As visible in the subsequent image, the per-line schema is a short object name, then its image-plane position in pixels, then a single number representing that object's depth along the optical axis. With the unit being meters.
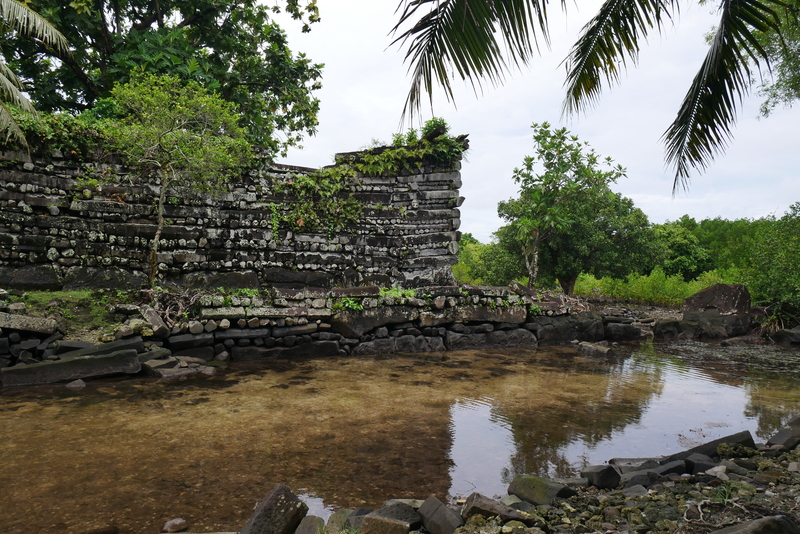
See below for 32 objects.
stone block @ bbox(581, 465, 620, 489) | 3.36
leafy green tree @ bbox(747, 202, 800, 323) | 13.21
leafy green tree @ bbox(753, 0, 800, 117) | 8.98
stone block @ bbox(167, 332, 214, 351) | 7.72
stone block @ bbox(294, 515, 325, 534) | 2.67
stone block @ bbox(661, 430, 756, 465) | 3.93
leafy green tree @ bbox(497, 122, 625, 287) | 16.36
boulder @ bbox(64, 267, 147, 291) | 9.73
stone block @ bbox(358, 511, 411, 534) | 2.51
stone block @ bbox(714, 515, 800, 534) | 1.92
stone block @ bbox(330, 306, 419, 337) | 9.11
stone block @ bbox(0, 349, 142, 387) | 6.10
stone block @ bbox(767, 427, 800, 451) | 3.92
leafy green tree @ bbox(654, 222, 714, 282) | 34.28
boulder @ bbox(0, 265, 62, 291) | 9.03
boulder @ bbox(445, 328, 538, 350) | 10.21
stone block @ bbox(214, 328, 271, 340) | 8.14
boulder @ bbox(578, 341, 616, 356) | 10.06
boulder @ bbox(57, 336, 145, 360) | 6.61
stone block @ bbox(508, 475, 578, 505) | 3.07
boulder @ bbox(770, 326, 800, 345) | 12.48
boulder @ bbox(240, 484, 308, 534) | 2.63
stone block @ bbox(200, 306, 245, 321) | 8.02
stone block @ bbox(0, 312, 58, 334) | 6.52
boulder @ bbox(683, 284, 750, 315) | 14.27
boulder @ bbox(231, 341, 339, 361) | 8.22
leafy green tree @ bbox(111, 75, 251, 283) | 9.25
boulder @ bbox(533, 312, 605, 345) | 11.12
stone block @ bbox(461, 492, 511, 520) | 2.63
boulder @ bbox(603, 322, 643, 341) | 12.55
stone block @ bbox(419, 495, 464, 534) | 2.55
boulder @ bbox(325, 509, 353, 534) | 2.71
